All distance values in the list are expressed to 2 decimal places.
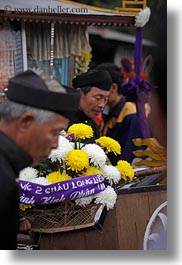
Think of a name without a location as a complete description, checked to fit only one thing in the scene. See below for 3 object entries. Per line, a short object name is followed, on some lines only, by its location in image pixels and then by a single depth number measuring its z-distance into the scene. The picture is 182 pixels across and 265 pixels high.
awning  3.94
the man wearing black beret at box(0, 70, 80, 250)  2.17
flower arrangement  3.32
